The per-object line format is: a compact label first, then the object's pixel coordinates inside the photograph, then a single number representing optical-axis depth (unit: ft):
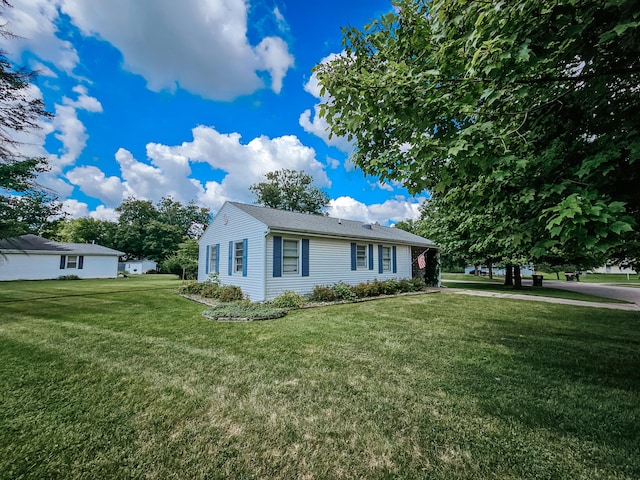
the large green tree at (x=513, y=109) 7.11
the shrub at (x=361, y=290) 38.52
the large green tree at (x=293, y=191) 112.06
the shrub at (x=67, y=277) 73.51
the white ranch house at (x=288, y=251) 32.50
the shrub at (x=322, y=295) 33.92
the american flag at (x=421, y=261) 50.67
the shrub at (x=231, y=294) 33.73
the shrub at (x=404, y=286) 44.99
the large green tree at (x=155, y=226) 115.98
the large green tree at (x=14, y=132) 27.48
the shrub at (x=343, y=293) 35.50
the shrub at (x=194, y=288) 42.09
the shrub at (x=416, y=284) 47.16
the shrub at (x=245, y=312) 23.87
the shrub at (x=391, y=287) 42.34
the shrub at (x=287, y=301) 29.96
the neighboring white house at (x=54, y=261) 69.56
